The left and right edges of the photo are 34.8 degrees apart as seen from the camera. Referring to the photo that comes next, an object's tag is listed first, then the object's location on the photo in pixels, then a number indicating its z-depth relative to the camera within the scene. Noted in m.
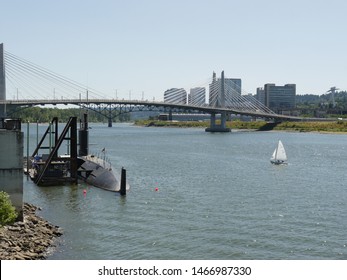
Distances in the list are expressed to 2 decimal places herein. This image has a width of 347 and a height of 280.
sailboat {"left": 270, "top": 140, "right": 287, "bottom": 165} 66.75
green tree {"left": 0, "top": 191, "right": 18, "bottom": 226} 26.19
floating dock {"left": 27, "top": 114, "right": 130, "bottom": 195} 44.78
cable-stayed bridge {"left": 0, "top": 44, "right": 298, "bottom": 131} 118.06
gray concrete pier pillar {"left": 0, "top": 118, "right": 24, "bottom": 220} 28.03
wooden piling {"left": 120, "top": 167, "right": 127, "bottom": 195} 40.40
